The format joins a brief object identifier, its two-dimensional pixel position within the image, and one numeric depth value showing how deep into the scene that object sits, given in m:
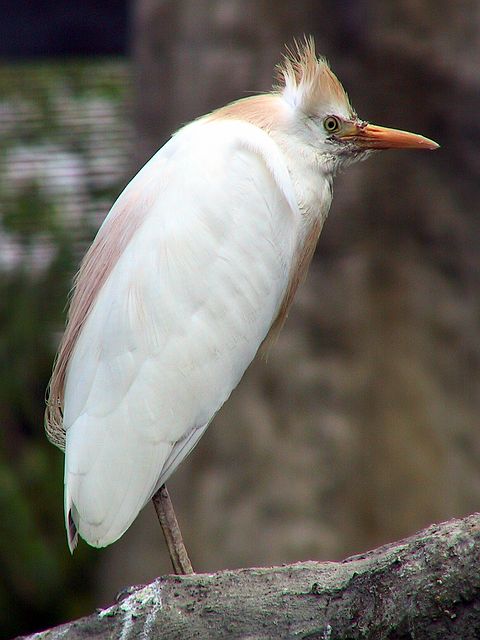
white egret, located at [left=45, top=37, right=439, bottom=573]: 8.54
